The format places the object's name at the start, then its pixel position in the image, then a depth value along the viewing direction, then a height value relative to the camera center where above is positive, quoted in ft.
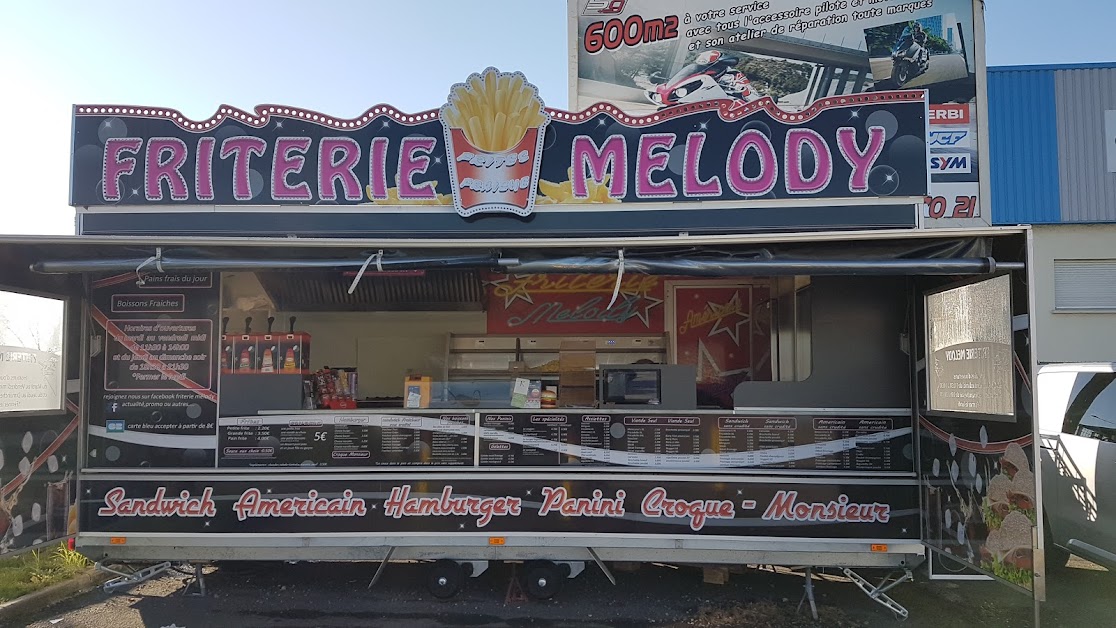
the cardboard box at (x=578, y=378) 24.12 -0.73
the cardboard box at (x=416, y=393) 19.35 -0.97
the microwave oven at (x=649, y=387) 18.89 -0.81
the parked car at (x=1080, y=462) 18.81 -2.82
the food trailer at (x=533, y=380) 16.58 -0.03
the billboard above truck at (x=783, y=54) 40.01 +16.57
